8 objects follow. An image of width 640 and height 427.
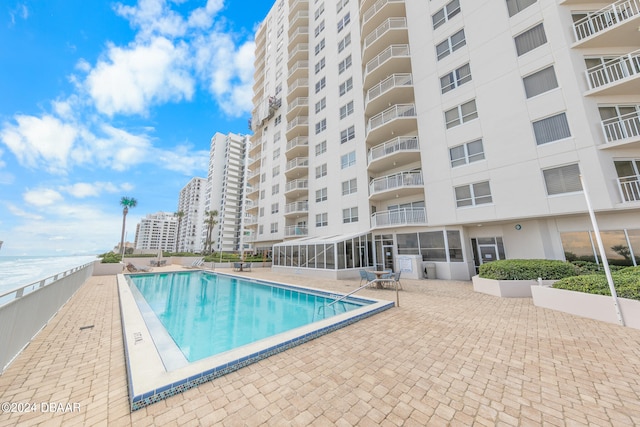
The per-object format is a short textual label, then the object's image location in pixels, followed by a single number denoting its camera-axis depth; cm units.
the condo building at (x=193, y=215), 7869
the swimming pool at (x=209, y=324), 335
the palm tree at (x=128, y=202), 4803
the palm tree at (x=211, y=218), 4718
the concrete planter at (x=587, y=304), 538
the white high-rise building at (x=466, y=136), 1005
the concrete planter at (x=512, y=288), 864
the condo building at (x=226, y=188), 6247
